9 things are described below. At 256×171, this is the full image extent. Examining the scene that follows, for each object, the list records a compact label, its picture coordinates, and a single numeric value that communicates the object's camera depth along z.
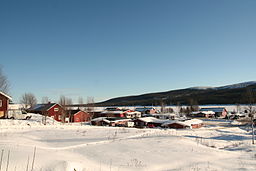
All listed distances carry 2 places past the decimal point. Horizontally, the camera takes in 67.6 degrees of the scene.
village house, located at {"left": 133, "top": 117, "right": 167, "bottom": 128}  51.34
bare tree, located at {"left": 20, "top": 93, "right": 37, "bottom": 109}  94.00
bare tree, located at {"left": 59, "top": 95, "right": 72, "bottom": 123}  49.88
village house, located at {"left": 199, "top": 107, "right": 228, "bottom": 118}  87.86
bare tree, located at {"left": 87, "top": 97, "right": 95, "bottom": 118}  76.31
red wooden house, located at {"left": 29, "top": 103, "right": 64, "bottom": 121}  52.56
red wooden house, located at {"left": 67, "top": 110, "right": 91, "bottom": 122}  57.78
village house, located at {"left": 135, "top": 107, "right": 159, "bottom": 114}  92.38
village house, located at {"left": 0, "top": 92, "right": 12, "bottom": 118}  34.72
